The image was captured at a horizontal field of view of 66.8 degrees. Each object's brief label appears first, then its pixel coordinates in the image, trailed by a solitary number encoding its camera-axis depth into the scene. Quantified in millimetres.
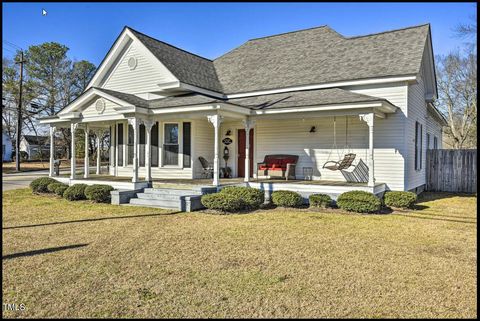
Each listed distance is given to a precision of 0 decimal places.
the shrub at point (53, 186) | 13716
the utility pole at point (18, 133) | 27500
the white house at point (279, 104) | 12352
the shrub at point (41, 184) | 14375
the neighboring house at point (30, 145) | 52203
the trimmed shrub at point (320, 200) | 10844
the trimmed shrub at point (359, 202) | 9977
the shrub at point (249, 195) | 10602
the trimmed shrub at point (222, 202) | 10070
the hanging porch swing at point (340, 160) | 12297
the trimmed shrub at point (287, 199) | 10992
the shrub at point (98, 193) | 12055
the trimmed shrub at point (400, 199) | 10728
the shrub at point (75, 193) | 12531
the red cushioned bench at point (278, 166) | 13430
